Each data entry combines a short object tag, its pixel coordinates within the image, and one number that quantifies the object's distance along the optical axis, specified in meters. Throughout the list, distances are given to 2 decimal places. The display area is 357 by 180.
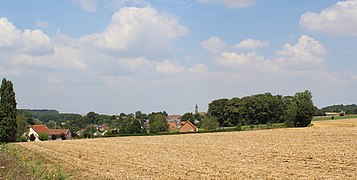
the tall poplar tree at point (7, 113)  62.88
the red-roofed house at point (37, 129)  107.79
